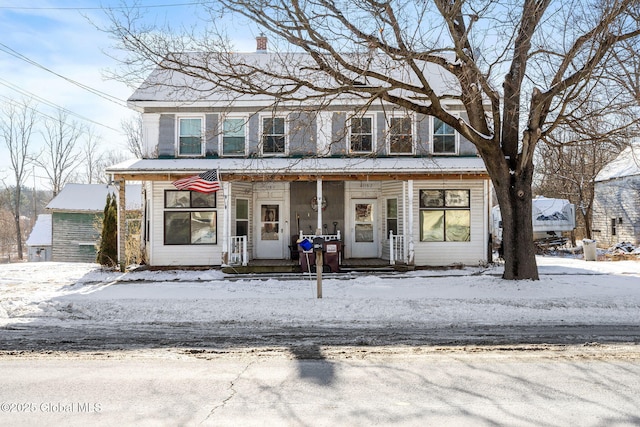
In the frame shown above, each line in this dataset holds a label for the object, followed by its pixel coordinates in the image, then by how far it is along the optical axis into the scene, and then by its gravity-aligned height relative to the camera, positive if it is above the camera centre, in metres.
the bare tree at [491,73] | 10.11 +3.43
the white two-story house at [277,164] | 16.58 +2.13
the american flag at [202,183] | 14.30 +1.36
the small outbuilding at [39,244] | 32.81 -0.93
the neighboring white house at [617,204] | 27.34 +1.45
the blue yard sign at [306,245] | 13.97 -0.45
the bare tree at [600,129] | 11.38 +2.45
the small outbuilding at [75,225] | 29.38 +0.30
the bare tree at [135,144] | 39.02 +7.00
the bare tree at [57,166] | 44.59 +5.82
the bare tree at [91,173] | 49.66 +5.75
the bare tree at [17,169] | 42.88 +5.42
